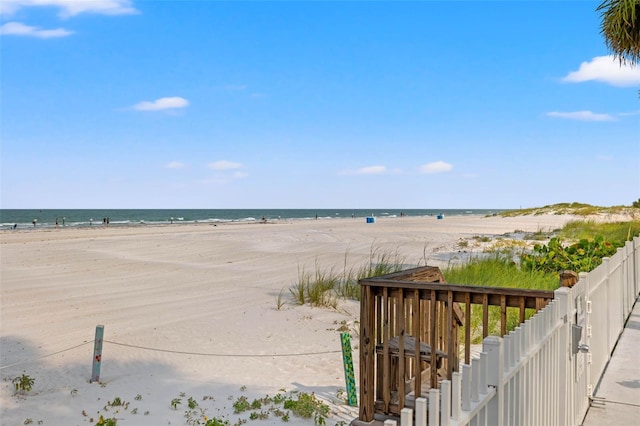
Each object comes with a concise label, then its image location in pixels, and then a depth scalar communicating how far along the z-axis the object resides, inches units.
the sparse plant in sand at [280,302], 470.6
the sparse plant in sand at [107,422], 225.3
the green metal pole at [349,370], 258.8
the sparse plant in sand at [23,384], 280.7
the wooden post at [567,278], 193.6
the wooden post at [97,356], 294.7
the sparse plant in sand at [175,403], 257.3
